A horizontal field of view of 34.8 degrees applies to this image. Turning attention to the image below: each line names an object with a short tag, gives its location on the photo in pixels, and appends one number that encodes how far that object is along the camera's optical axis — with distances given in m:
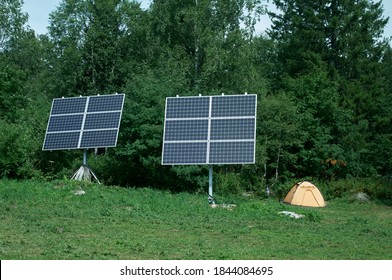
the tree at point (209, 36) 36.84
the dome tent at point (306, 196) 24.19
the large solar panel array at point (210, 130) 21.92
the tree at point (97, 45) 43.11
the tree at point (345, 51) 43.91
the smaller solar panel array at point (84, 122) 25.47
